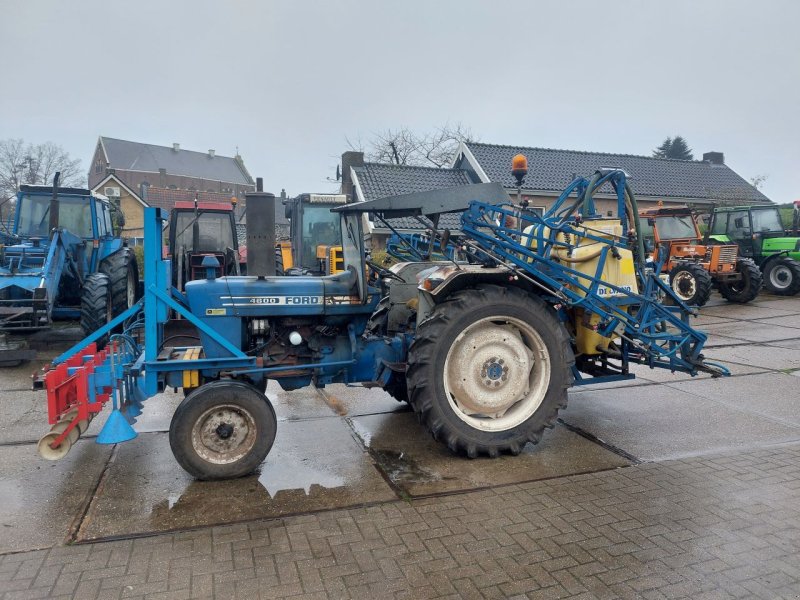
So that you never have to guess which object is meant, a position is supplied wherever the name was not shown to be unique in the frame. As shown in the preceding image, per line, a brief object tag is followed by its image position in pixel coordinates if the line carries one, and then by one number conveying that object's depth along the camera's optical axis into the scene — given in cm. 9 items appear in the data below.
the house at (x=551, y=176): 2166
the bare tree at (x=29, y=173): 4369
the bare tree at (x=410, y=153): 3512
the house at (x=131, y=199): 3969
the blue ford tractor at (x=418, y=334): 413
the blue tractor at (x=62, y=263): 838
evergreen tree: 5203
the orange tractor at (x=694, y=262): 1330
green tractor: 1534
